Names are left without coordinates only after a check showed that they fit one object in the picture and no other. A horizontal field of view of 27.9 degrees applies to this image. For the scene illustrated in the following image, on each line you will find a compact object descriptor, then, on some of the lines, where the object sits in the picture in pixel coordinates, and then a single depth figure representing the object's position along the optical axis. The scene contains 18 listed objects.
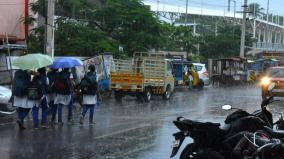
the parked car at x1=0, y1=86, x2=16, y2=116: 16.22
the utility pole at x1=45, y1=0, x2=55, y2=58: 21.53
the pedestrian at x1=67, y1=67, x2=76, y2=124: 15.37
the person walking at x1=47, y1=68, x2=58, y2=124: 15.07
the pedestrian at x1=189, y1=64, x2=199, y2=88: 36.09
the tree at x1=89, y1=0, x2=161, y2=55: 30.35
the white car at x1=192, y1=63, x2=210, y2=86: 37.57
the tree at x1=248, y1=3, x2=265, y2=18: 102.09
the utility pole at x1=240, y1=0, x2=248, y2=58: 51.09
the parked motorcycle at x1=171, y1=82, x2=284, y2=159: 8.05
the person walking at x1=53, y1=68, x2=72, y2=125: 14.83
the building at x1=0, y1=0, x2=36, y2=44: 26.09
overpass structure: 76.30
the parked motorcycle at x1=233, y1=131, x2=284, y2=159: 7.32
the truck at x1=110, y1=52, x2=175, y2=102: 24.27
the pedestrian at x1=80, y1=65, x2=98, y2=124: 15.05
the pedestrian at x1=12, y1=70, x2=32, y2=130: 14.03
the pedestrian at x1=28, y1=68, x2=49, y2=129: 14.01
